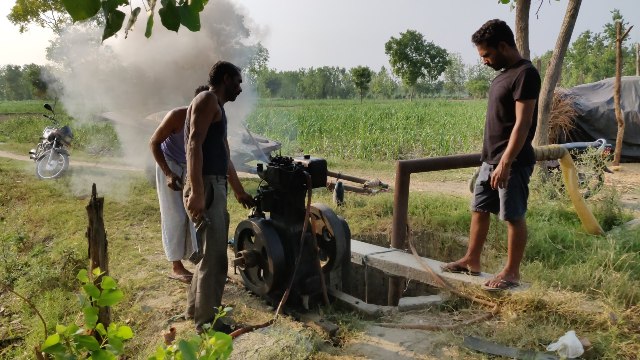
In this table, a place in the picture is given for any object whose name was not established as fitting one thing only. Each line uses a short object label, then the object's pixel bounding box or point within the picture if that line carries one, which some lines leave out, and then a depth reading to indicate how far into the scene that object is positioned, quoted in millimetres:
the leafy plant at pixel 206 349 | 1356
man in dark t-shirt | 3178
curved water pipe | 5117
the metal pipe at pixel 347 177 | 6980
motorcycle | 10047
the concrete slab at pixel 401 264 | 3832
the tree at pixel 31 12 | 16656
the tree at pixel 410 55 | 47656
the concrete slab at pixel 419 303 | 3791
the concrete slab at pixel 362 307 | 3760
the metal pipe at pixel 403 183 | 4430
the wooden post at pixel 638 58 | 13673
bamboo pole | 9789
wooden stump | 3518
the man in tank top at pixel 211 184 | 3227
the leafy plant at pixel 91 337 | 1395
